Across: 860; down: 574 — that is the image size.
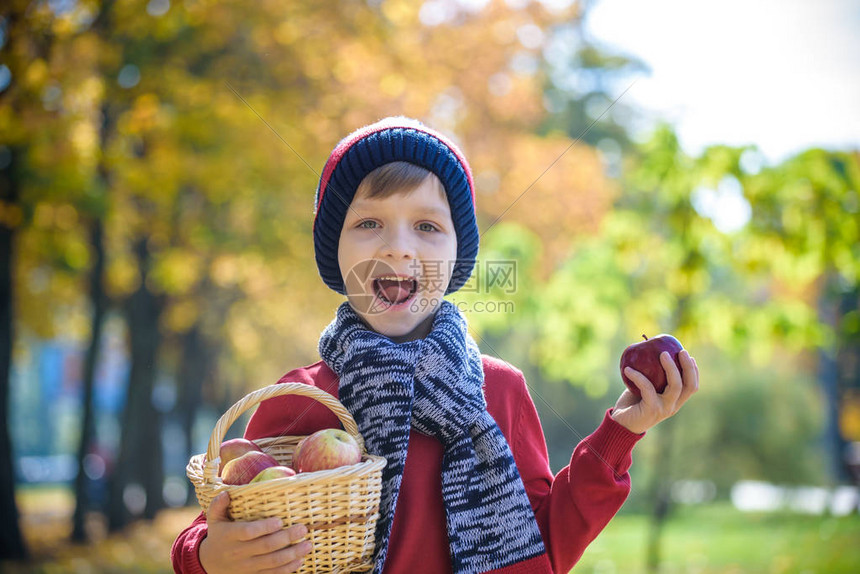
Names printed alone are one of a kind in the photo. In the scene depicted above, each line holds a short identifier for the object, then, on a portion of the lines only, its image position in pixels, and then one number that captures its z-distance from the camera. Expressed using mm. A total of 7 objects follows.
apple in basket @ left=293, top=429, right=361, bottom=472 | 1797
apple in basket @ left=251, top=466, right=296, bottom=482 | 1793
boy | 2025
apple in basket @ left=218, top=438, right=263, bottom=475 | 2035
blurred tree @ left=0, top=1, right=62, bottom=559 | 7254
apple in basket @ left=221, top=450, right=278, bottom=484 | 1869
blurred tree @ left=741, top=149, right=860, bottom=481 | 6910
